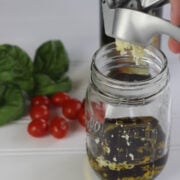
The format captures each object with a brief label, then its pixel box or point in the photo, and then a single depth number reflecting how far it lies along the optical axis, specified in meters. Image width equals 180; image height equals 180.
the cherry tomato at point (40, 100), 0.76
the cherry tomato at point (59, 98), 0.76
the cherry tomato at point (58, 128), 0.73
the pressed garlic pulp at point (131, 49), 0.62
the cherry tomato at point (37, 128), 0.73
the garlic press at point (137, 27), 0.54
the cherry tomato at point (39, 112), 0.74
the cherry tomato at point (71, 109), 0.75
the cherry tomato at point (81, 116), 0.74
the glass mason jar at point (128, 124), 0.64
